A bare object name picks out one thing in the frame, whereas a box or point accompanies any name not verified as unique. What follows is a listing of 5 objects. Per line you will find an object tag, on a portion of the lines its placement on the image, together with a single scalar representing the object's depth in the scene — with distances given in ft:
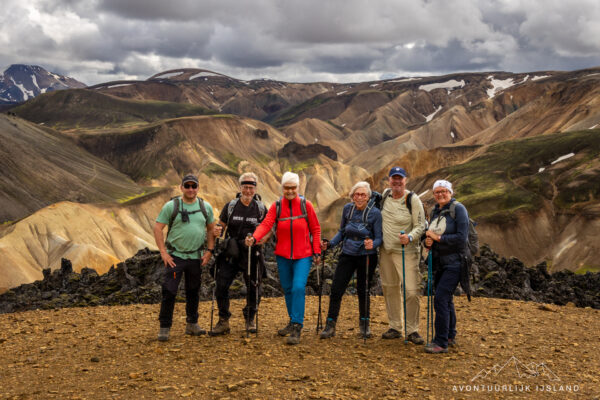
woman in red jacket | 26.86
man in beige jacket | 26.25
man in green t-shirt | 26.89
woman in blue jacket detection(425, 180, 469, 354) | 25.23
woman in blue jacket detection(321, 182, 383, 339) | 26.81
